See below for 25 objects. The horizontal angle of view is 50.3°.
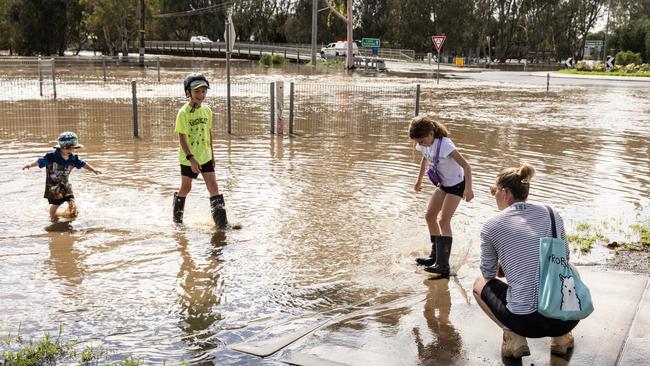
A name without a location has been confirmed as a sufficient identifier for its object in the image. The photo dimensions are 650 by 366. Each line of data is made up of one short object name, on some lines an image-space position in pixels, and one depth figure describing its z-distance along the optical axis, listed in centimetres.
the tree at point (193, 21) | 11175
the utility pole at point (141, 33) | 5156
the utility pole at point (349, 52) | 5359
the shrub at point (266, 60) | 5813
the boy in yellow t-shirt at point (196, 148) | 751
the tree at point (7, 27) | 7712
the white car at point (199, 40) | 8466
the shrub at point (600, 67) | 5439
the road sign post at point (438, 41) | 3769
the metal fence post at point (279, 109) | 1534
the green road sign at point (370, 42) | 6570
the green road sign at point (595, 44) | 7550
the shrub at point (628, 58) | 5966
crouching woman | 424
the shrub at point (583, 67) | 5563
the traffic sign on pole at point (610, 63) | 5344
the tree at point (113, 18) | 7149
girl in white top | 618
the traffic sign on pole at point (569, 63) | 5747
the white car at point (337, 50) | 6706
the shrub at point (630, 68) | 5227
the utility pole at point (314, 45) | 5946
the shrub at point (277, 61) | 6029
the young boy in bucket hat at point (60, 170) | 812
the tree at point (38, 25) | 7419
